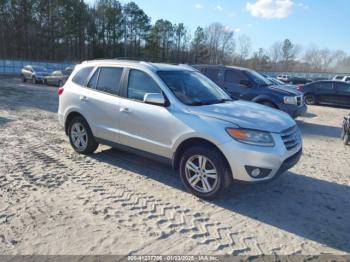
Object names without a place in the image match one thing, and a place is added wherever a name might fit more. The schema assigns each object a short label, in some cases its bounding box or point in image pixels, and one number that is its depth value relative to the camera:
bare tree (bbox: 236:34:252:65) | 100.96
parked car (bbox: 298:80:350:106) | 17.91
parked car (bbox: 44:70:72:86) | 24.83
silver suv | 4.38
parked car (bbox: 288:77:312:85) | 38.45
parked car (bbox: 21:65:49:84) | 26.95
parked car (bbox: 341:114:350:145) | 8.70
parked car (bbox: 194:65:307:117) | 10.85
